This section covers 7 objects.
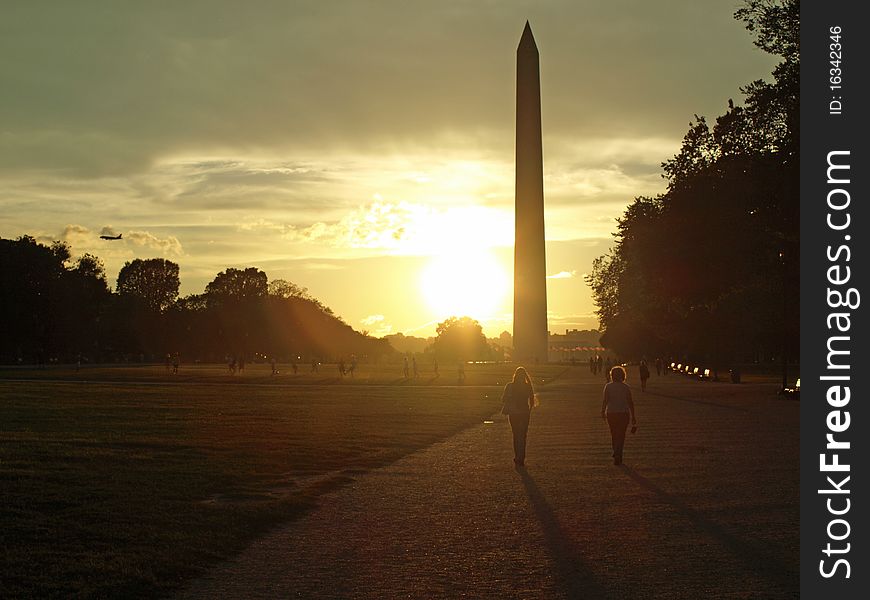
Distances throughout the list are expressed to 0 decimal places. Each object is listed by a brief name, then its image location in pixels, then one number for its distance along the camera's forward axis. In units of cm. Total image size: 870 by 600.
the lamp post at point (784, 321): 4128
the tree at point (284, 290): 16288
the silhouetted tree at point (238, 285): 14825
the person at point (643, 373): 5434
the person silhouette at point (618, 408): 1898
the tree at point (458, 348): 18675
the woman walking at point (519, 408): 1945
